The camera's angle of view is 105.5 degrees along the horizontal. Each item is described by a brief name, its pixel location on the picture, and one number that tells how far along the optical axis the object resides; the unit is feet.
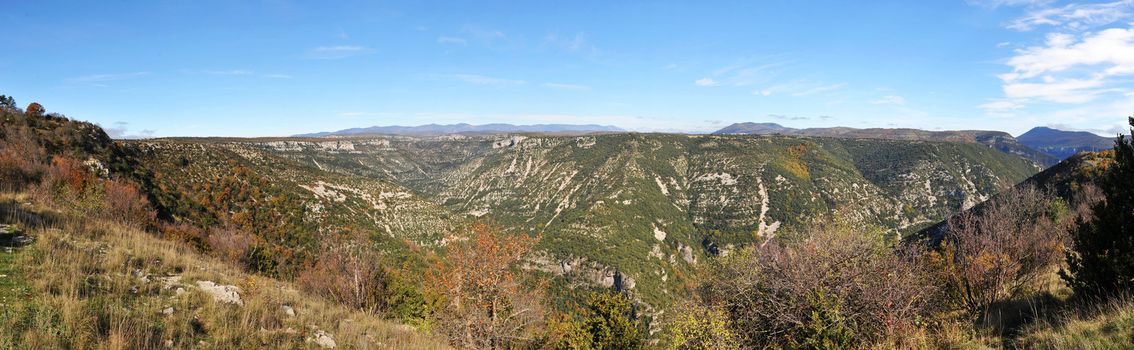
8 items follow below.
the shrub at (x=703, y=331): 43.02
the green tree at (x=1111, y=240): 34.96
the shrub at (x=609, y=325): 69.97
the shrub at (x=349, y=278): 86.45
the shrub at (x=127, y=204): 81.41
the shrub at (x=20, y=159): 66.80
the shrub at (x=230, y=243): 86.21
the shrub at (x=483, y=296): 67.97
